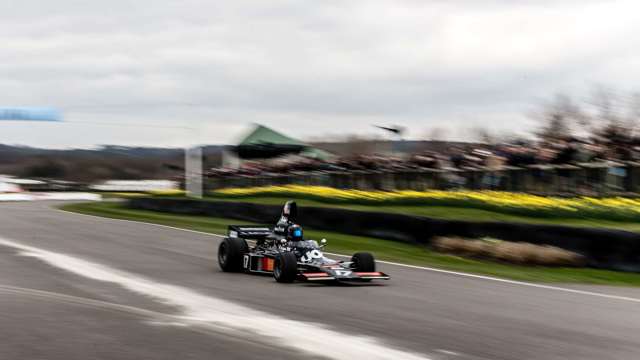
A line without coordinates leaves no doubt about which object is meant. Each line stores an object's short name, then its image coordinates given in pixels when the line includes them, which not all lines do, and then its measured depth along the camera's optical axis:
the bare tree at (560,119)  40.00
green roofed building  65.56
